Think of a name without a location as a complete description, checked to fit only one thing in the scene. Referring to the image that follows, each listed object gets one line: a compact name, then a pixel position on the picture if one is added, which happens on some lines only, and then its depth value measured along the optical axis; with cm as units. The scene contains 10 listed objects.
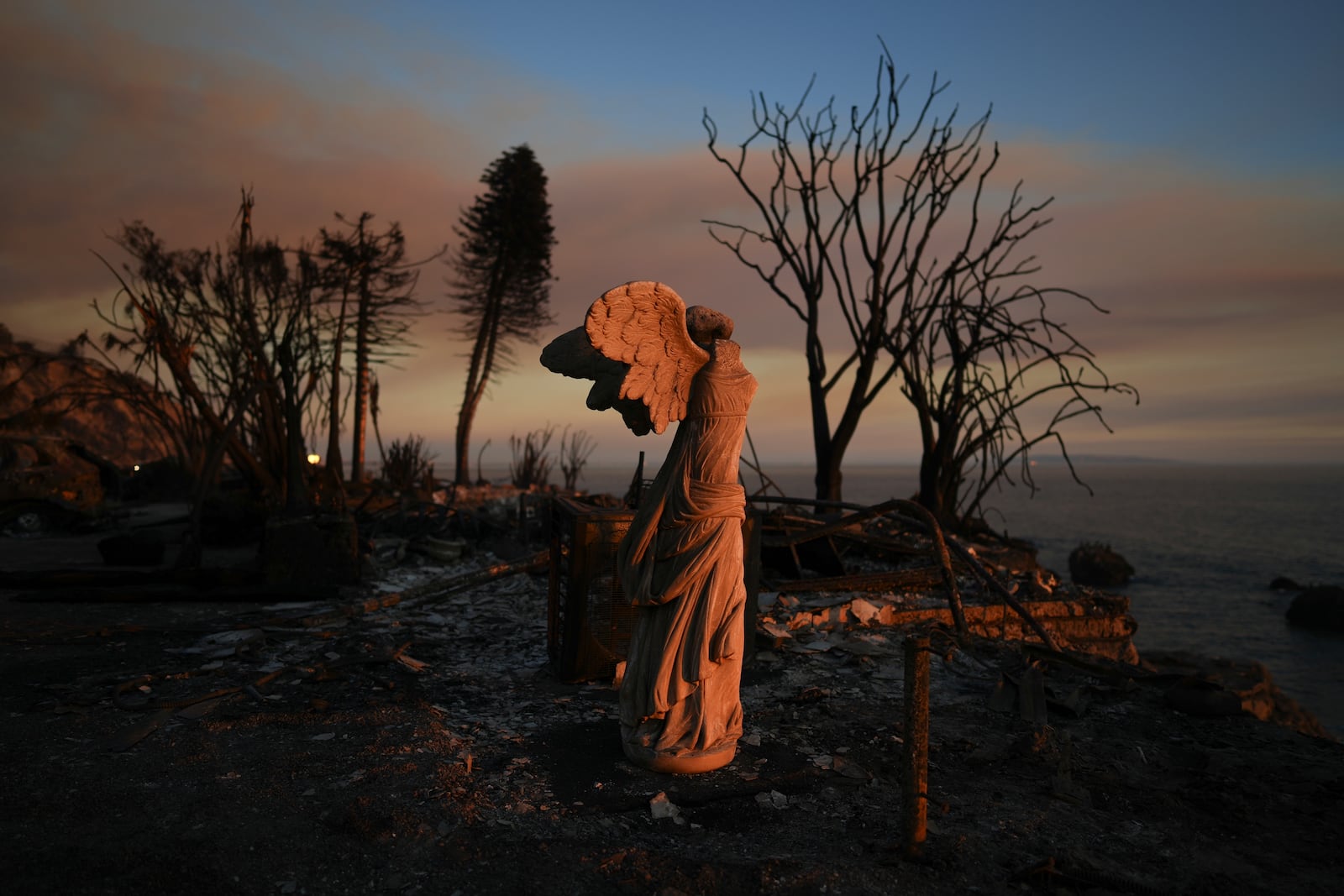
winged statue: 397
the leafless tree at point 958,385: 1115
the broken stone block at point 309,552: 807
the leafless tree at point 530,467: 1873
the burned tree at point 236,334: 1181
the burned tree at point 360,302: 1377
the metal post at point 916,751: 316
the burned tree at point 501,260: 2097
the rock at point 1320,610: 1583
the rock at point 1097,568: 1967
